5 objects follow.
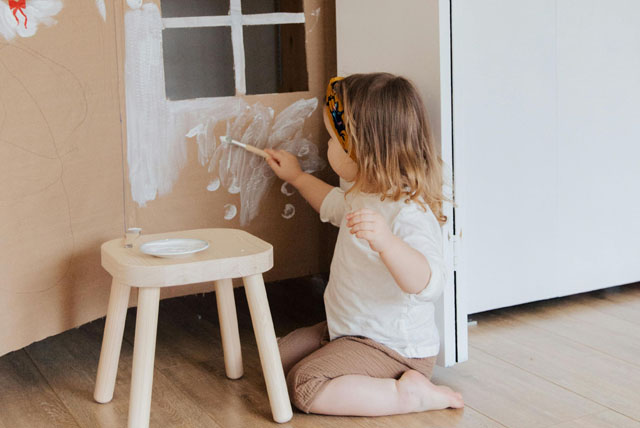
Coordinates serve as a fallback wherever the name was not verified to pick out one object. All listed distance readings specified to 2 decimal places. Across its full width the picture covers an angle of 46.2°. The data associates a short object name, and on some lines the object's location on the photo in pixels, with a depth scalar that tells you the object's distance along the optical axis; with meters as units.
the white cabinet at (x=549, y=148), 1.33
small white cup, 1.09
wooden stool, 0.98
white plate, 1.02
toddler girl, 1.06
